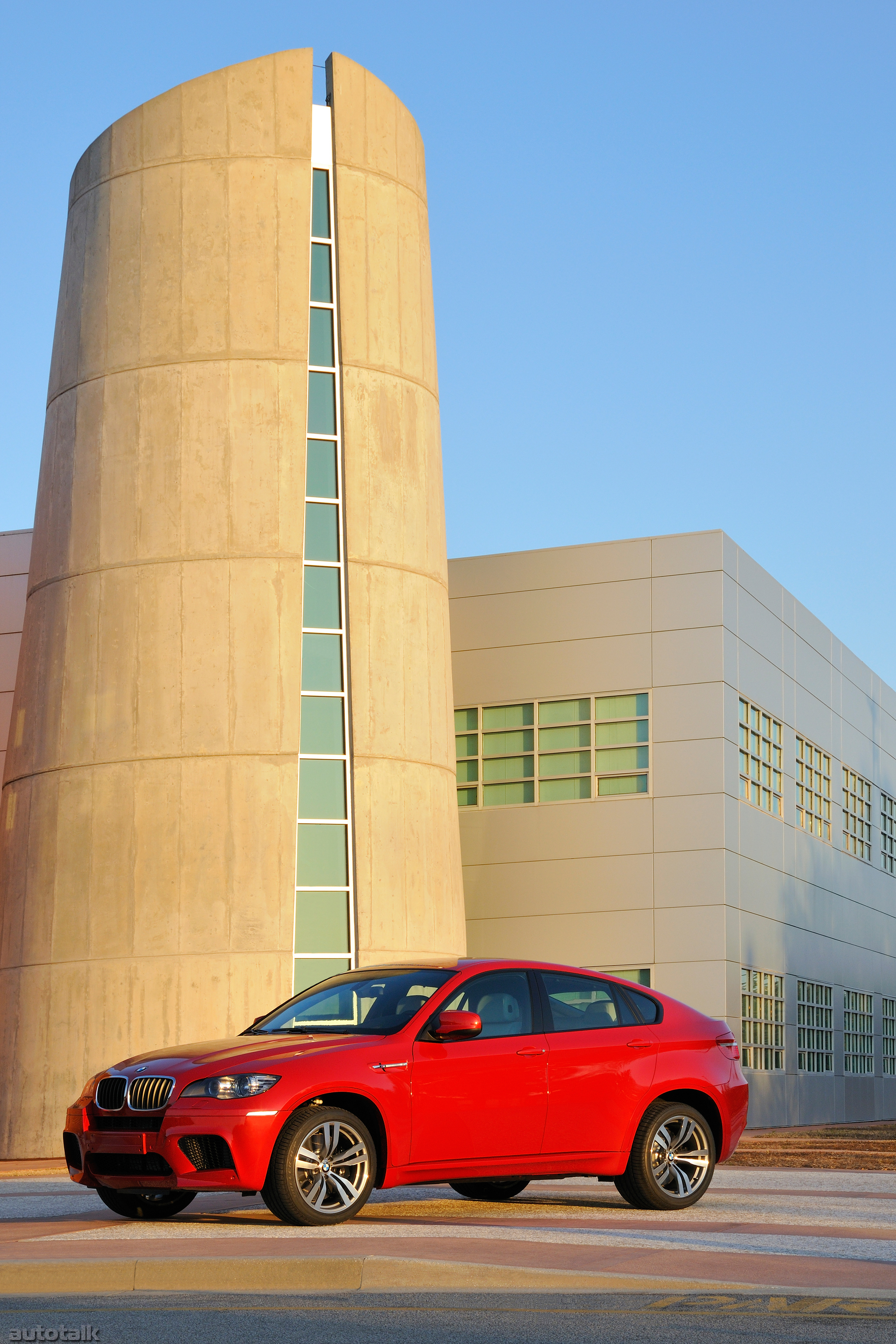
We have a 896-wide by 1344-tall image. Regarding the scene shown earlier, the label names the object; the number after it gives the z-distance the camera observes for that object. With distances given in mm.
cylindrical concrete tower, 22234
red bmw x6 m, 9727
